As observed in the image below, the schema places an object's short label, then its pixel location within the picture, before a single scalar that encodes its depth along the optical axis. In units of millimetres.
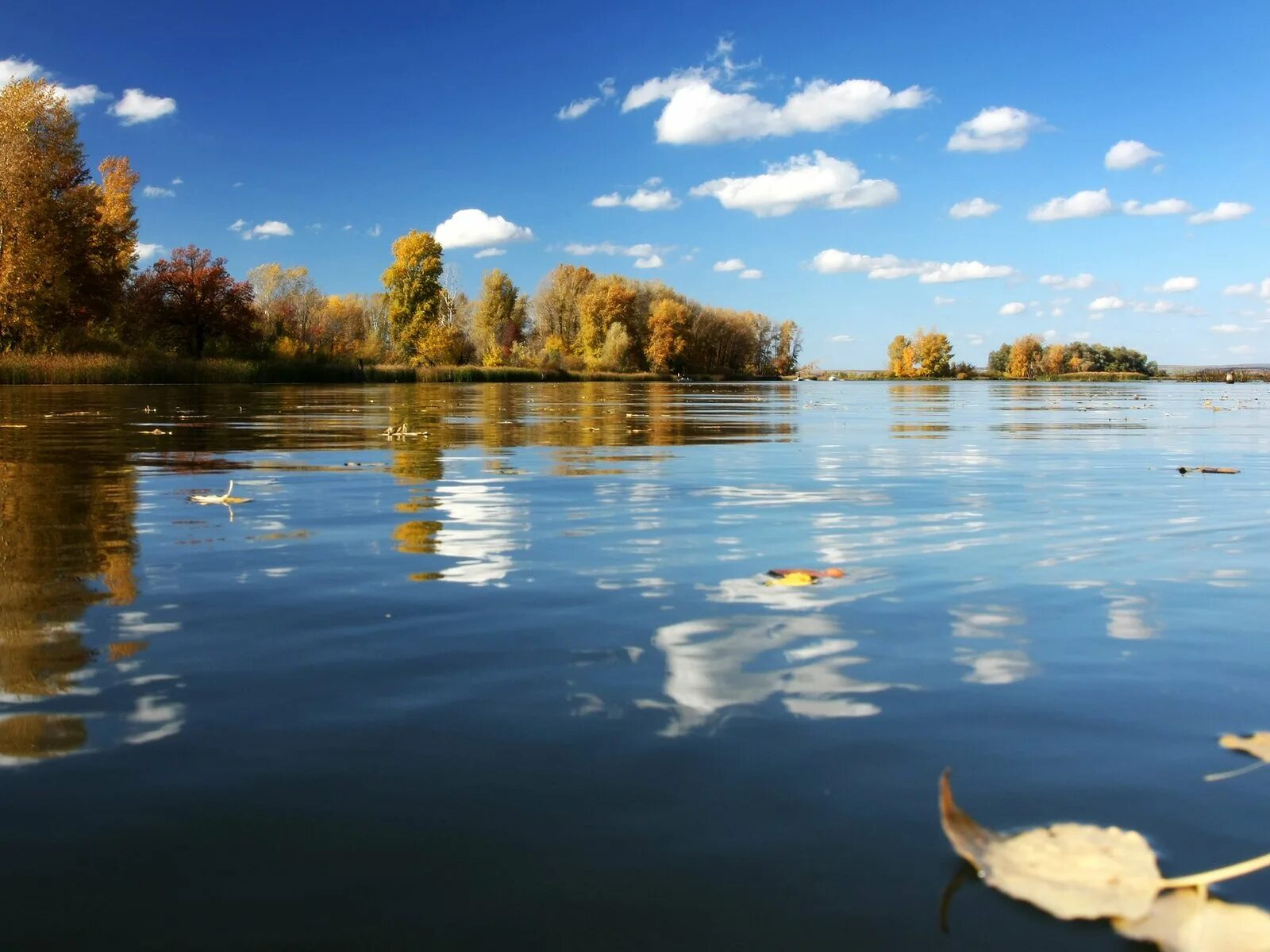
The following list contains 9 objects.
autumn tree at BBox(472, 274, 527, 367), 111438
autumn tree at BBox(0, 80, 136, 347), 47281
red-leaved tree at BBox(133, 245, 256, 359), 67062
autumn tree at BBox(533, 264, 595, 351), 120875
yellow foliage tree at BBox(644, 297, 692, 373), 118250
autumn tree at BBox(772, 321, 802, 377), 176125
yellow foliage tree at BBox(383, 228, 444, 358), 93438
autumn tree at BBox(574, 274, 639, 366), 112125
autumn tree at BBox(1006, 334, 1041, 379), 187375
